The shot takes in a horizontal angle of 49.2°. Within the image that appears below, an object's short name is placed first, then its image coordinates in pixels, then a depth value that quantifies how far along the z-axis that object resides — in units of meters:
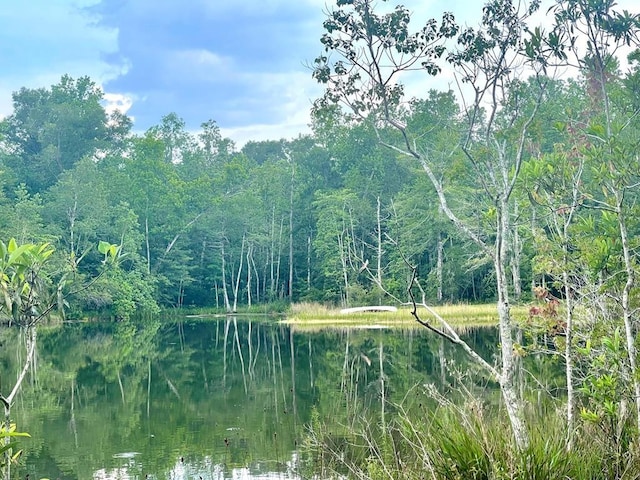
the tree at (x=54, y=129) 50.91
